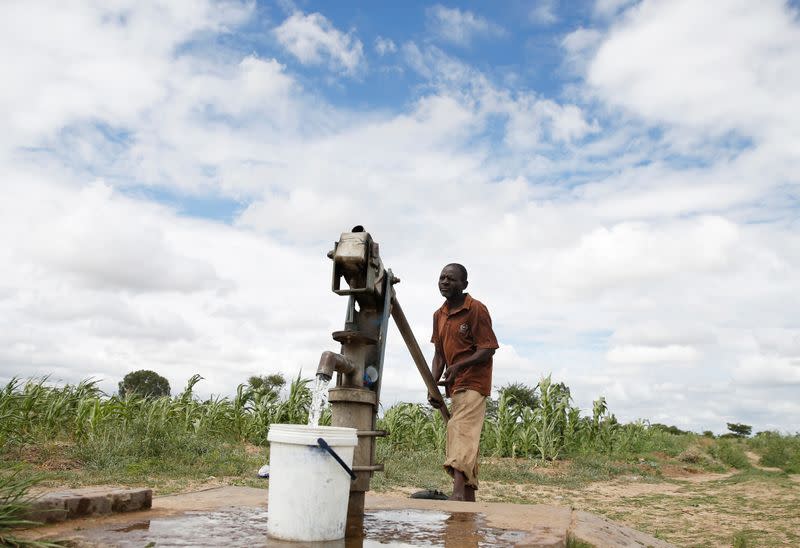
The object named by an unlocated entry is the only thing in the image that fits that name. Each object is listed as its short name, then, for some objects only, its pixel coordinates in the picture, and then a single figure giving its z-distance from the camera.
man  4.21
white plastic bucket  2.40
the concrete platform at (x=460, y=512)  2.39
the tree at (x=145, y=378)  27.40
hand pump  2.86
